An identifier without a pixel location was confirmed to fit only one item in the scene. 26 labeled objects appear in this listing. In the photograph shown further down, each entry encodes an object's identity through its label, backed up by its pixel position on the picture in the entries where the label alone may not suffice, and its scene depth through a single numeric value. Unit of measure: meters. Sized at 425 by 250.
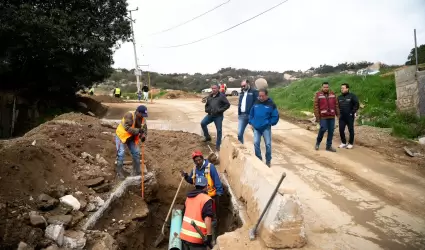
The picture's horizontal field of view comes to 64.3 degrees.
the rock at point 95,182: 6.91
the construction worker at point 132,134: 7.21
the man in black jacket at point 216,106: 8.66
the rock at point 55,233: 5.14
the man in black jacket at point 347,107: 9.35
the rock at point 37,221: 5.18
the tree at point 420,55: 18.93
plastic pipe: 6.01
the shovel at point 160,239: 7.11
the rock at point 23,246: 4.73
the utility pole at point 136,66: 30.05
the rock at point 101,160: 8.09
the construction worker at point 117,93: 27.05
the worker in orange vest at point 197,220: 5.22
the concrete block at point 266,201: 4.50
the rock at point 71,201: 6.02
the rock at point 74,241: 5.23
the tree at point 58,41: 13.09
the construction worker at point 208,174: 6.23
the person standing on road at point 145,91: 26.80
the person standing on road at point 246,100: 8.29
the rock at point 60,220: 5.43
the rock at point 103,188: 6.94
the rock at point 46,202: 5.67
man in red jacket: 8.96
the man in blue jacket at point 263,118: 7.40
